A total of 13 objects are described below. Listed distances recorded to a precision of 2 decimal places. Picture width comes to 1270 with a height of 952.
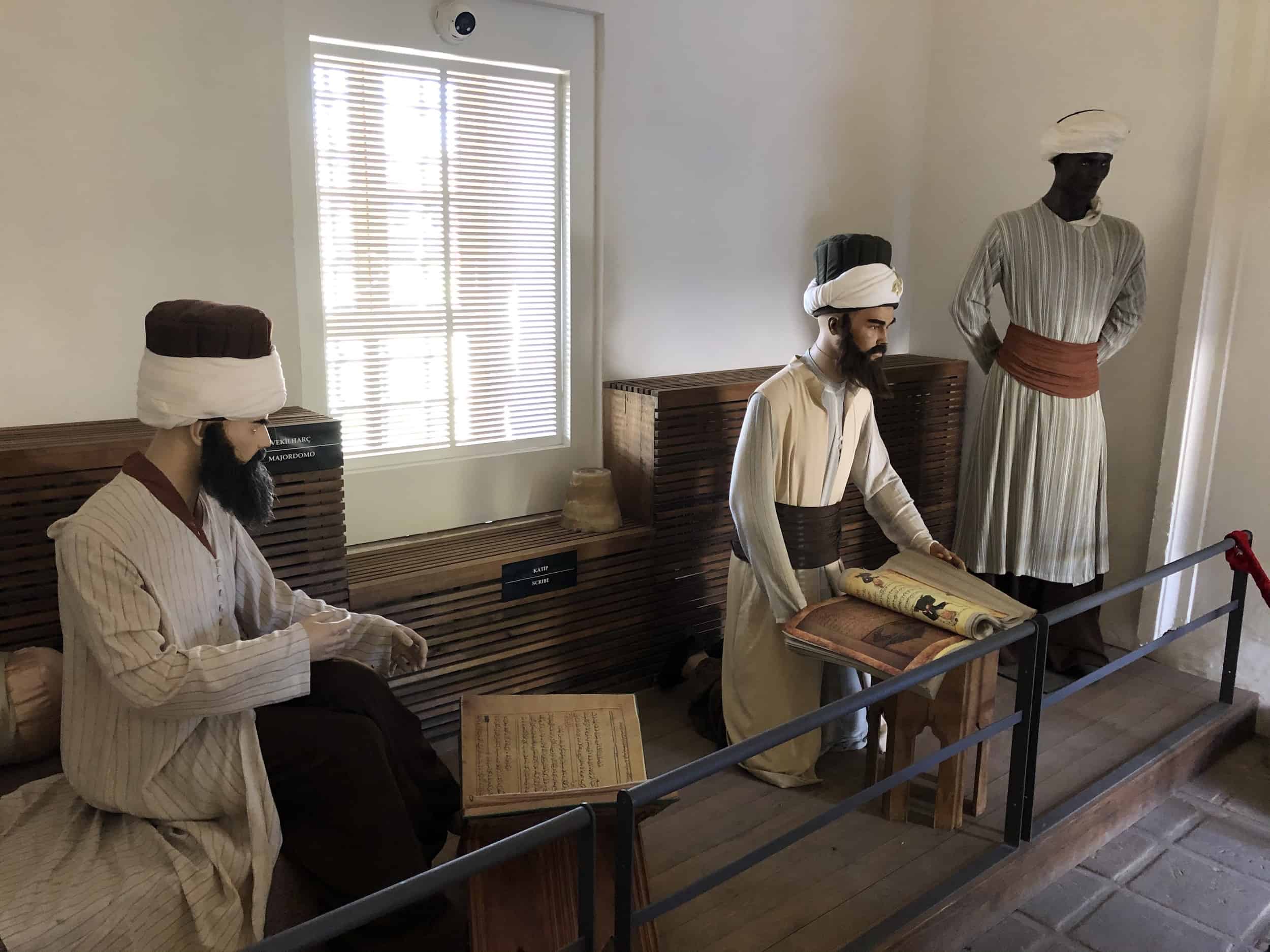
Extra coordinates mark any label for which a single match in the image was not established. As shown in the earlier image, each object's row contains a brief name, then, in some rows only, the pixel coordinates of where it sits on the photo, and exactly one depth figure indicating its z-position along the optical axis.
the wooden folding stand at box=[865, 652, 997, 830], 2.56
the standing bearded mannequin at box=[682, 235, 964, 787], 2.73
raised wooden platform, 2.26
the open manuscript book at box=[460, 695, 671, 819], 1.86
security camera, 2.90
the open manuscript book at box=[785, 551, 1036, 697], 2.41
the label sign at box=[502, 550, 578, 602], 3.04
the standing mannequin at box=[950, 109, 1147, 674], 3.30
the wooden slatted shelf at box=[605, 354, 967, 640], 3.35
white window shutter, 2.89
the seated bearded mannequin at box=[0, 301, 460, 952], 1.68
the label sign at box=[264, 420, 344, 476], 2.48
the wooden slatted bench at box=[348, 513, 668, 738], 2.88
